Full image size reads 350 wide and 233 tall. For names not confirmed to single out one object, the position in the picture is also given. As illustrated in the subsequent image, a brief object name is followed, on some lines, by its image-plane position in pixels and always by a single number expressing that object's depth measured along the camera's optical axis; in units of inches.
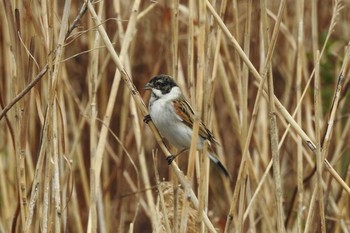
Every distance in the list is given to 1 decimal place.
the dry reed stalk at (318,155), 197.6
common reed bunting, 243.0
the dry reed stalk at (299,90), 233.0
